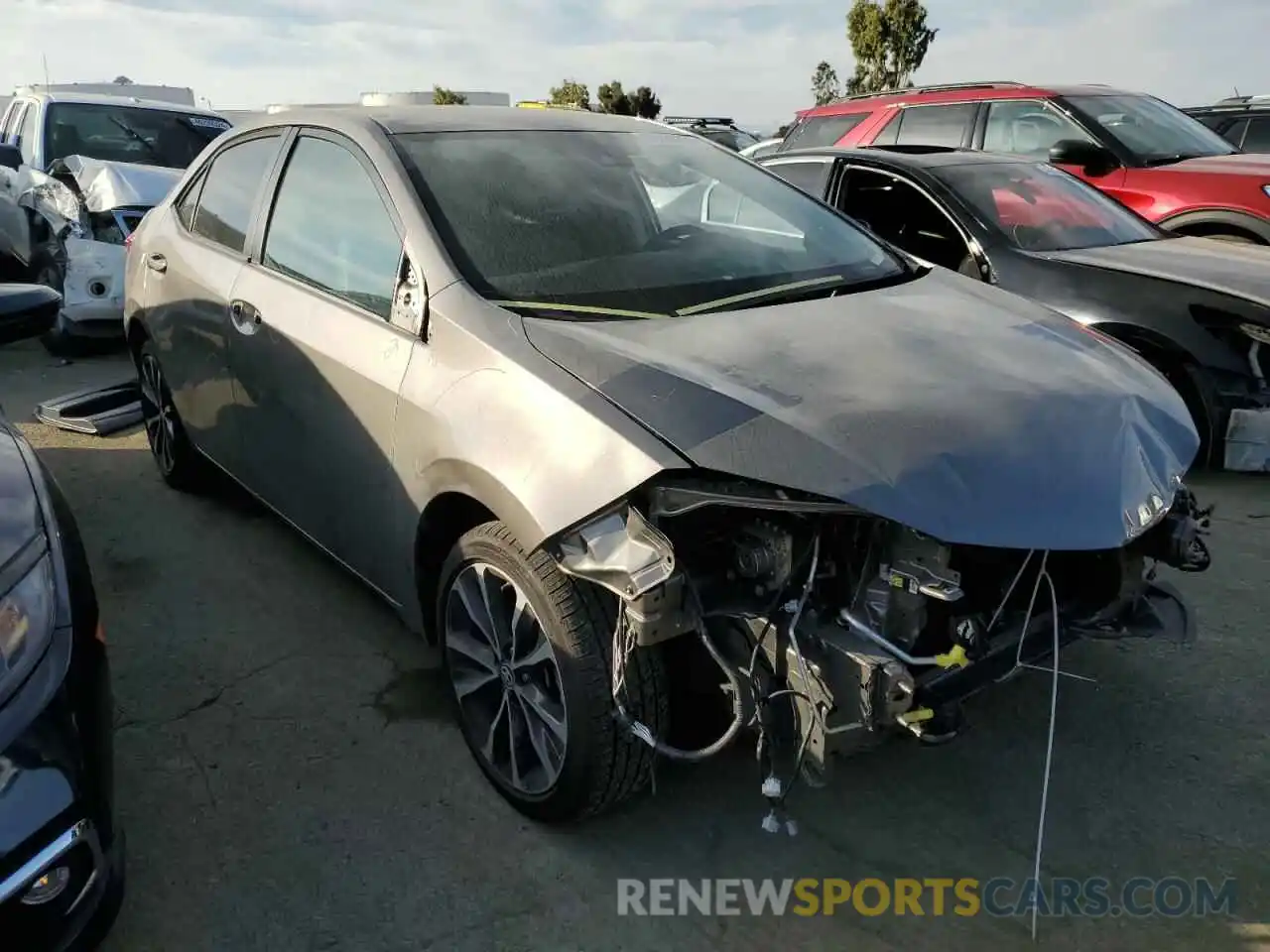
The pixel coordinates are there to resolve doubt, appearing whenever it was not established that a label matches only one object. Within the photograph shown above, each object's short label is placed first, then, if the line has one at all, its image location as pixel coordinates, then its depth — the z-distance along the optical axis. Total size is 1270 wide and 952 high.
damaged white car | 7.02
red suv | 6.61
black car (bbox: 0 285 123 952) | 1.75
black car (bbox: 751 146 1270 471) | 4.52
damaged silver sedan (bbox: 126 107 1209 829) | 2.12
